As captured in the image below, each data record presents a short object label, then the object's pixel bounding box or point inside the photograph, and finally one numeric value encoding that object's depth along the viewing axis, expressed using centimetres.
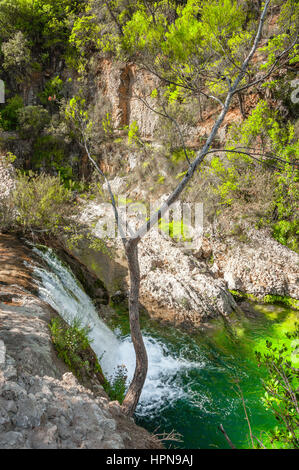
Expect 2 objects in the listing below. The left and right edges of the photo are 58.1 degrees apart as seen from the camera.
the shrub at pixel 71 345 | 406
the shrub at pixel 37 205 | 722
